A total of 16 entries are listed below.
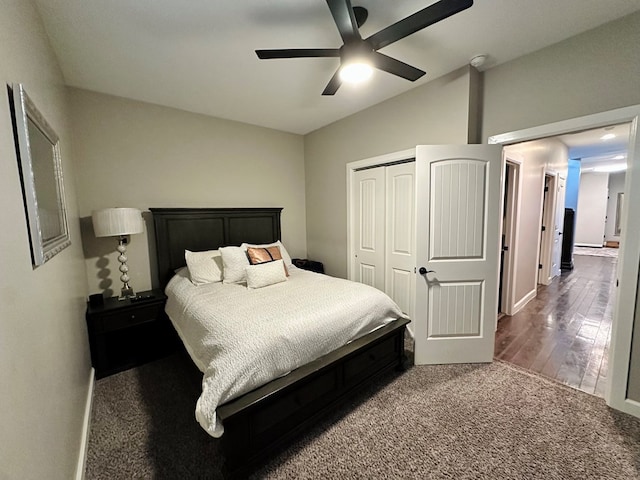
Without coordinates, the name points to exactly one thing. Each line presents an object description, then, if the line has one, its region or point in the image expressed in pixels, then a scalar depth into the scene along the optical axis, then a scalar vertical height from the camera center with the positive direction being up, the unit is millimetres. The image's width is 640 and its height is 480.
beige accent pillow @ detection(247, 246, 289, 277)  2826 -489
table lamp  2398 -109
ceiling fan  1317 +966
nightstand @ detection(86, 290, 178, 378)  2344 -1159
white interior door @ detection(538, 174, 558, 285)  4582 -455
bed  1444 -1121
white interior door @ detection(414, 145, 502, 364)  2320 -400
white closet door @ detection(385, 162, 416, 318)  2953 -314
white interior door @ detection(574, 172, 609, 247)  8383 -131
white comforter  1465 -791
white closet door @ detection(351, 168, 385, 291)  3275 -219
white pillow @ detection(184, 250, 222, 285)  2732 -583
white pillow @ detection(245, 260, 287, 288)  2613 -641
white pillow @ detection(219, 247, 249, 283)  2781 -571
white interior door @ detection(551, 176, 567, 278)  4789 -409
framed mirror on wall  1093 +184
